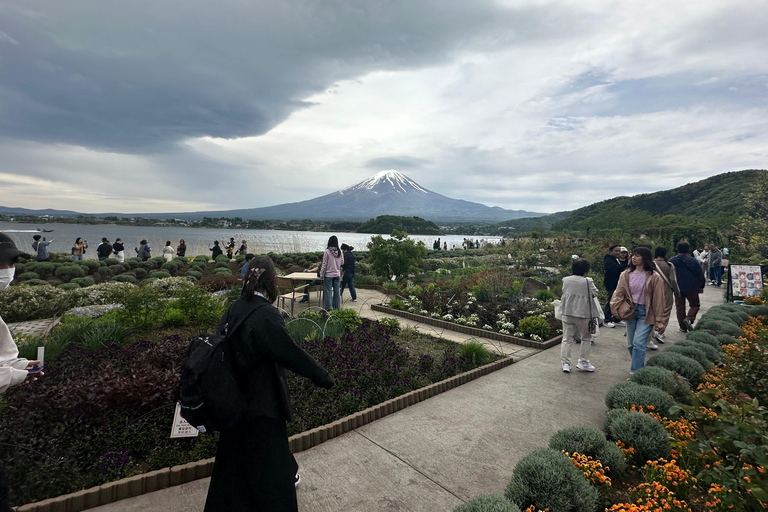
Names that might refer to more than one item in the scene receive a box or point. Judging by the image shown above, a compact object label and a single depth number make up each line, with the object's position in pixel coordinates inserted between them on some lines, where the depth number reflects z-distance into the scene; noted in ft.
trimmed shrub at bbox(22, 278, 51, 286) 37.56
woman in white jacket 17.17
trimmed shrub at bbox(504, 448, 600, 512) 7.59
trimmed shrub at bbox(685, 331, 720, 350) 18.33
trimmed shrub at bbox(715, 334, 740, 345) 19.04
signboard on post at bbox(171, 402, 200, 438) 7.92
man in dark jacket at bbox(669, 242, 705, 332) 23.75
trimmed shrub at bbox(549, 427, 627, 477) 9.38
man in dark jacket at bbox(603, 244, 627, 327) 23.18
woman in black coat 6.53
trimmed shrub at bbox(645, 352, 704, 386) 14.32
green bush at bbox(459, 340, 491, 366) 17.89
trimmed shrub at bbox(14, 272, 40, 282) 40.28
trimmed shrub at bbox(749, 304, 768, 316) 24.89
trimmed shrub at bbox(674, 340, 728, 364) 16.49
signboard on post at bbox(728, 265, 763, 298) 31.30
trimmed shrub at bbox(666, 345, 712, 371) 15.71
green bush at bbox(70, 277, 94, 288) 39.46
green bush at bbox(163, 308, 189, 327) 21.25
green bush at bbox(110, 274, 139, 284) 43.99
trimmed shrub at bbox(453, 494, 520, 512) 6.71
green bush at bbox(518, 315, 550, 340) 23.20
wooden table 30.73
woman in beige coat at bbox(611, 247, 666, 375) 15.83
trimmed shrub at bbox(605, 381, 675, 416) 11.75
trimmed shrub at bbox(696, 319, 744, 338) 20.45
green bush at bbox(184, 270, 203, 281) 47.92
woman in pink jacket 28.12
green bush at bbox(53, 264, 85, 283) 44.55
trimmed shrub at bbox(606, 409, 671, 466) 9.97
